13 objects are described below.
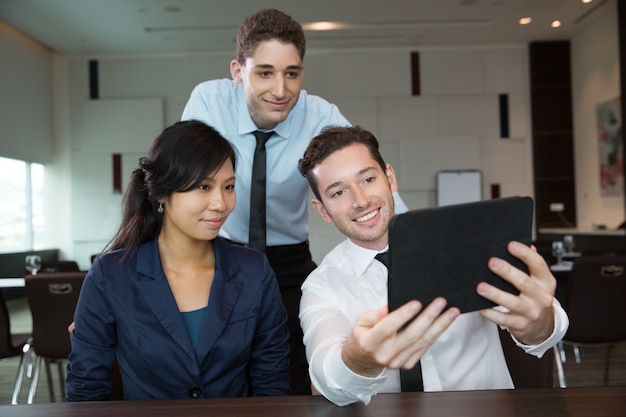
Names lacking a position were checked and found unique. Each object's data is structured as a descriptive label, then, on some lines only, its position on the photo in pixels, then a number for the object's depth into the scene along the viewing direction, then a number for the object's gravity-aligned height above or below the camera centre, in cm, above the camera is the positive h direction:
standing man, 215 +17
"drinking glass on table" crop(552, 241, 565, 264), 426 -31
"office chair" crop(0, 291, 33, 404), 320 -69
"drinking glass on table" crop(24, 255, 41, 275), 402 -28
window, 835 +27
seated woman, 148 -21
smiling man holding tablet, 88 -18
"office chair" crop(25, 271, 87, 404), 294 -45
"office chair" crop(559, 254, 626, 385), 325 -52
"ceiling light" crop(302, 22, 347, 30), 814 +267
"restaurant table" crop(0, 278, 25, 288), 356 -38
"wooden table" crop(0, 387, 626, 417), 94 -33
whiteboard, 909 +40
